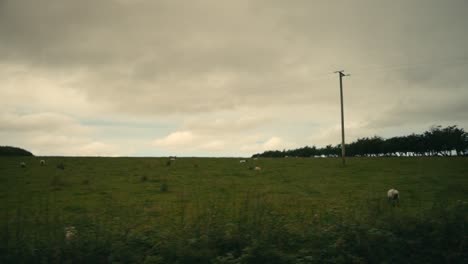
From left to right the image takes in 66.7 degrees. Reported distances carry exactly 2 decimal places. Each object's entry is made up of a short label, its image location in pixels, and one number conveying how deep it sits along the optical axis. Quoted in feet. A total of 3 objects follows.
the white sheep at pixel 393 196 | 70.13
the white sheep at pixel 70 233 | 29.31
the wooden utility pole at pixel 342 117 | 143.52
